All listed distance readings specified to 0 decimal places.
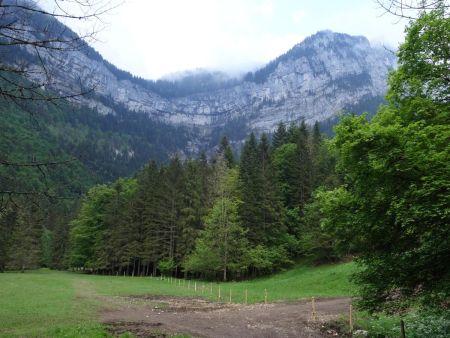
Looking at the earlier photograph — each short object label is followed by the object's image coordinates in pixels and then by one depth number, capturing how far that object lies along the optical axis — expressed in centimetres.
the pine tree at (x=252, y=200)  5350
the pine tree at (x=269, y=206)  5383
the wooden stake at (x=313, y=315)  1970
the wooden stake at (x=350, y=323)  1681
